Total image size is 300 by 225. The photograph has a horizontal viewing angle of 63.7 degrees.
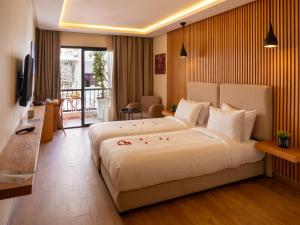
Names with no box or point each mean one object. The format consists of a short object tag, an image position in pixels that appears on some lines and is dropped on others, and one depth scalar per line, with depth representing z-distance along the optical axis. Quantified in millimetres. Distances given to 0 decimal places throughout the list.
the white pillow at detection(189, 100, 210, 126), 4508
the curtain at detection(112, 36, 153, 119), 6934
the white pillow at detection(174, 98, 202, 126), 4500
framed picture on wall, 6676
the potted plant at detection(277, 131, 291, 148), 3056
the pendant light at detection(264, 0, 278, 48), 3082
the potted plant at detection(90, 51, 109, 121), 6988
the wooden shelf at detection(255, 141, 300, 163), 2786
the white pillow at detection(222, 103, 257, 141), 3496
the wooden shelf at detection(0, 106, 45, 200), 1344
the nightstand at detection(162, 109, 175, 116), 5580
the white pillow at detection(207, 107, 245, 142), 3432
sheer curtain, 6887
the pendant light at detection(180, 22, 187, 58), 5042
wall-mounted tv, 2696
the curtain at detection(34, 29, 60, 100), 6121
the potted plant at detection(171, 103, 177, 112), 5780
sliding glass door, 6840
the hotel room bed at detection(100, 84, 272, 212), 2629
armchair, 6098
